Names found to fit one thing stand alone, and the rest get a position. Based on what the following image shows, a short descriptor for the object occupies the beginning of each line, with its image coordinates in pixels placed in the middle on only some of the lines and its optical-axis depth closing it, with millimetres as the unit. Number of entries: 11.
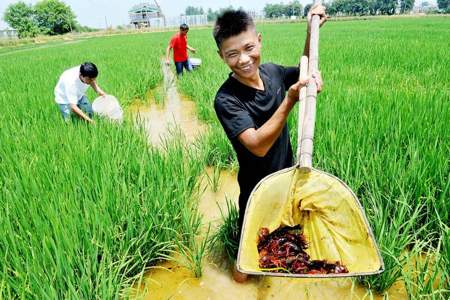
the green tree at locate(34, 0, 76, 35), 46506
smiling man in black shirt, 1298
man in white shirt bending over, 3465
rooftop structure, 61375
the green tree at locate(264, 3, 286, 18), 81438
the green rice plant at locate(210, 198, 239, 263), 1821
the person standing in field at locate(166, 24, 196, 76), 6527
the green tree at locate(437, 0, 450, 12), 68312
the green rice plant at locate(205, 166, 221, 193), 2588
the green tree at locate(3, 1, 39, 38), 41031
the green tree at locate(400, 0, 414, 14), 70938
